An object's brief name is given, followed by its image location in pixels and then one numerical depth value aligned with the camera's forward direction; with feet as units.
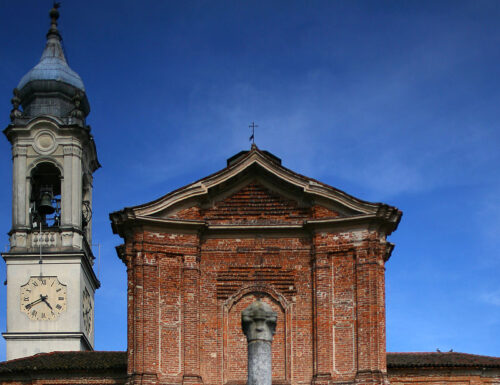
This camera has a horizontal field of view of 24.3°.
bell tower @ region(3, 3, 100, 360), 151.33
